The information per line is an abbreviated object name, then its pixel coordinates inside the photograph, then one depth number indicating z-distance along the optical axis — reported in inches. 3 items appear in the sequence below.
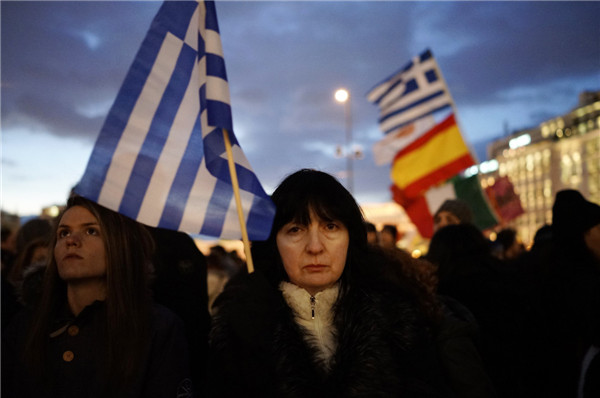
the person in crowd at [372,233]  253.7
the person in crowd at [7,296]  148.2
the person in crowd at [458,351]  103.6
